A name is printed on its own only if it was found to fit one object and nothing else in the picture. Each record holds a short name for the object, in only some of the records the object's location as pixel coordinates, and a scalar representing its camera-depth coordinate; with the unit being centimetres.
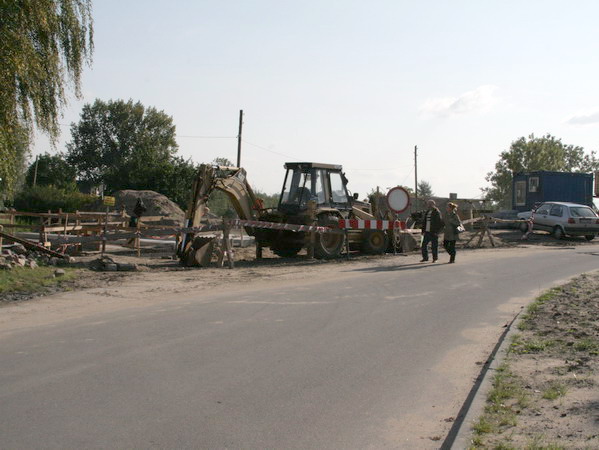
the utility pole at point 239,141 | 4047
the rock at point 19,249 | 1614
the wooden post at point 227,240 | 1689
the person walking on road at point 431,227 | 1878
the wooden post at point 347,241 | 1997
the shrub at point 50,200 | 4550
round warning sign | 2120
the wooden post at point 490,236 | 2597
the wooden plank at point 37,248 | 1516
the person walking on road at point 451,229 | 1878
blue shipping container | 3591
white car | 2905
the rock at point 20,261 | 1397
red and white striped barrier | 1978
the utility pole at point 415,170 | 6729
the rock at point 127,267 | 1557
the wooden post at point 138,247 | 1917
